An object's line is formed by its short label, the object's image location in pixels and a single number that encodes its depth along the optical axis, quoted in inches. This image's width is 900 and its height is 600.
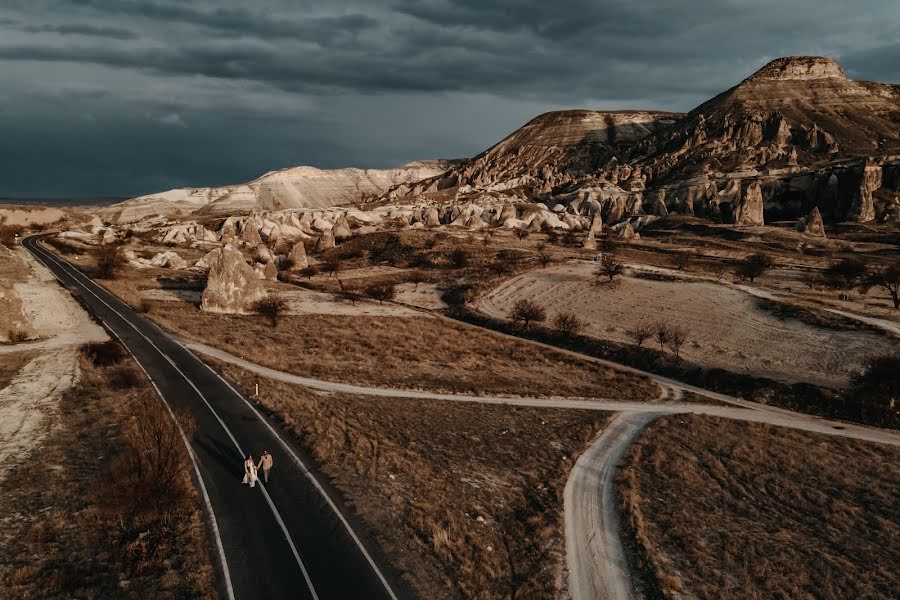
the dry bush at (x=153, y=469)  698.8
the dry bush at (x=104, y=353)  1362.0
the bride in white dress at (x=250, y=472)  764.0
